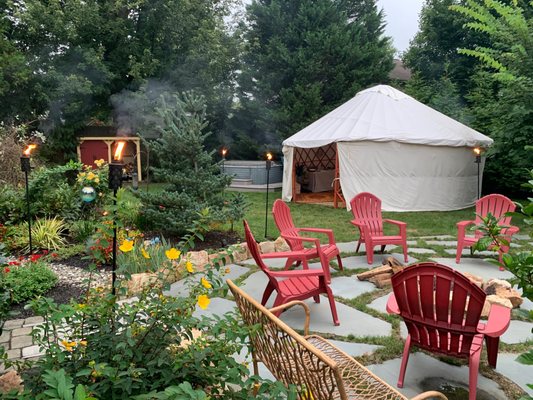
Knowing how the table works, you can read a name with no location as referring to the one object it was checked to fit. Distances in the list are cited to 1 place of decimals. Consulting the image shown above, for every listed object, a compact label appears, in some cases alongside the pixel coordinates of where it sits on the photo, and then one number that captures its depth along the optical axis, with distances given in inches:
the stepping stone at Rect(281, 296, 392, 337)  116.4
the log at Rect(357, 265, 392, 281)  159.5
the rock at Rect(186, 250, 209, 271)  160.6
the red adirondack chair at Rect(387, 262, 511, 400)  84.0
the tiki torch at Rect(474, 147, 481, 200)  333.1
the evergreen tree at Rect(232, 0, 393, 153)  612.5
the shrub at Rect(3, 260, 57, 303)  124.2
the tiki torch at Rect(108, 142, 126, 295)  76.2
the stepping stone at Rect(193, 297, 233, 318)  126.8
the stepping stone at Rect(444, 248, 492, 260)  208.5
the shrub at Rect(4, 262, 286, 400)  49.0
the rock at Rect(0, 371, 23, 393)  66.0
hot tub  534.9
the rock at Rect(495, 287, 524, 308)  129.7
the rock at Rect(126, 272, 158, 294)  135.8
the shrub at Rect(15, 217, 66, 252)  183.5
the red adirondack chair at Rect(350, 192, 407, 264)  188.5
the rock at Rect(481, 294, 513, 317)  115.0
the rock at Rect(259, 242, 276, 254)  204.4
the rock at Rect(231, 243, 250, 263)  188.9
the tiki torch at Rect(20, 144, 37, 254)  171.9
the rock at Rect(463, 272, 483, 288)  141.8
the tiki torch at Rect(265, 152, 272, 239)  224.6
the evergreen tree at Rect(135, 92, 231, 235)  196.4
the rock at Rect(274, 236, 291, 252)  210.7
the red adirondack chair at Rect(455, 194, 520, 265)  190.7
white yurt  365.7
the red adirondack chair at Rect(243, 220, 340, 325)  118.9
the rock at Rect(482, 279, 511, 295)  135.8
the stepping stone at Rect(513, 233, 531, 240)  250.9
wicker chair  50.7
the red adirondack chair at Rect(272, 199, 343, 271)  151.2
